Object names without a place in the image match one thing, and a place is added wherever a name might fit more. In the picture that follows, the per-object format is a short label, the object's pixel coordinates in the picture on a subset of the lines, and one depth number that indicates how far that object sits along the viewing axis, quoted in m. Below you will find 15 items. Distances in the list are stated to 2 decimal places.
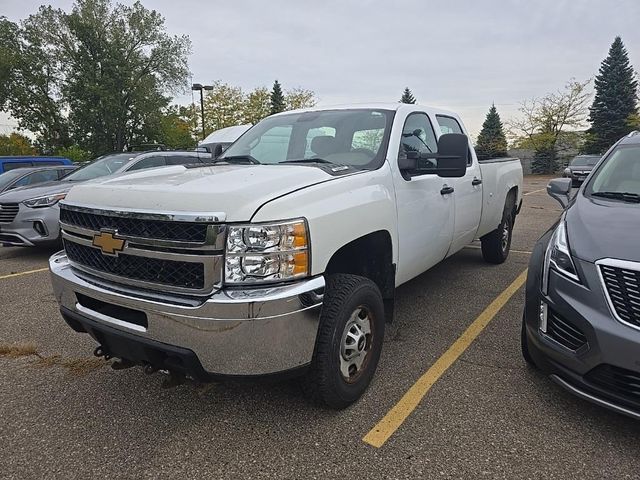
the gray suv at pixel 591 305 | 2.16
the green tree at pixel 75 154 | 29.81
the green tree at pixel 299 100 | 39.53
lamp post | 24.39
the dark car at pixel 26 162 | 11.98
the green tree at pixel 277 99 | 42.48
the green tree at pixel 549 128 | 36.09
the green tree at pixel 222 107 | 37.03
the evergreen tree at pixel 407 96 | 51.69
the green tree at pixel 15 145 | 32.72
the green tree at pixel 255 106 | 37.50
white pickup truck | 2.05
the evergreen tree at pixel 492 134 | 40.88
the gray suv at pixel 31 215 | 6.55
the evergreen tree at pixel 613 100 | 35.53
